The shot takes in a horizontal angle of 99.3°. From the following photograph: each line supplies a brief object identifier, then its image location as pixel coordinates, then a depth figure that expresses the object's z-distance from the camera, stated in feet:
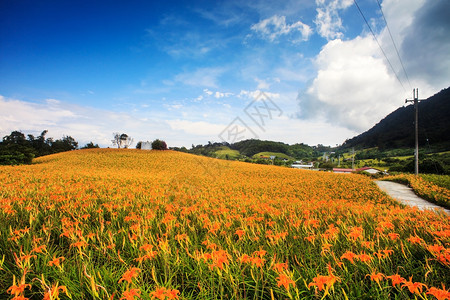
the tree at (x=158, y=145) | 127.34
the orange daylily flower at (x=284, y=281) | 3.76
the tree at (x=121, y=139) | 187.11
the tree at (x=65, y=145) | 184.51
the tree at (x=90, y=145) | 196.15
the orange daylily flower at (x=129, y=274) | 4.02
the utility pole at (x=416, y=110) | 63.52
